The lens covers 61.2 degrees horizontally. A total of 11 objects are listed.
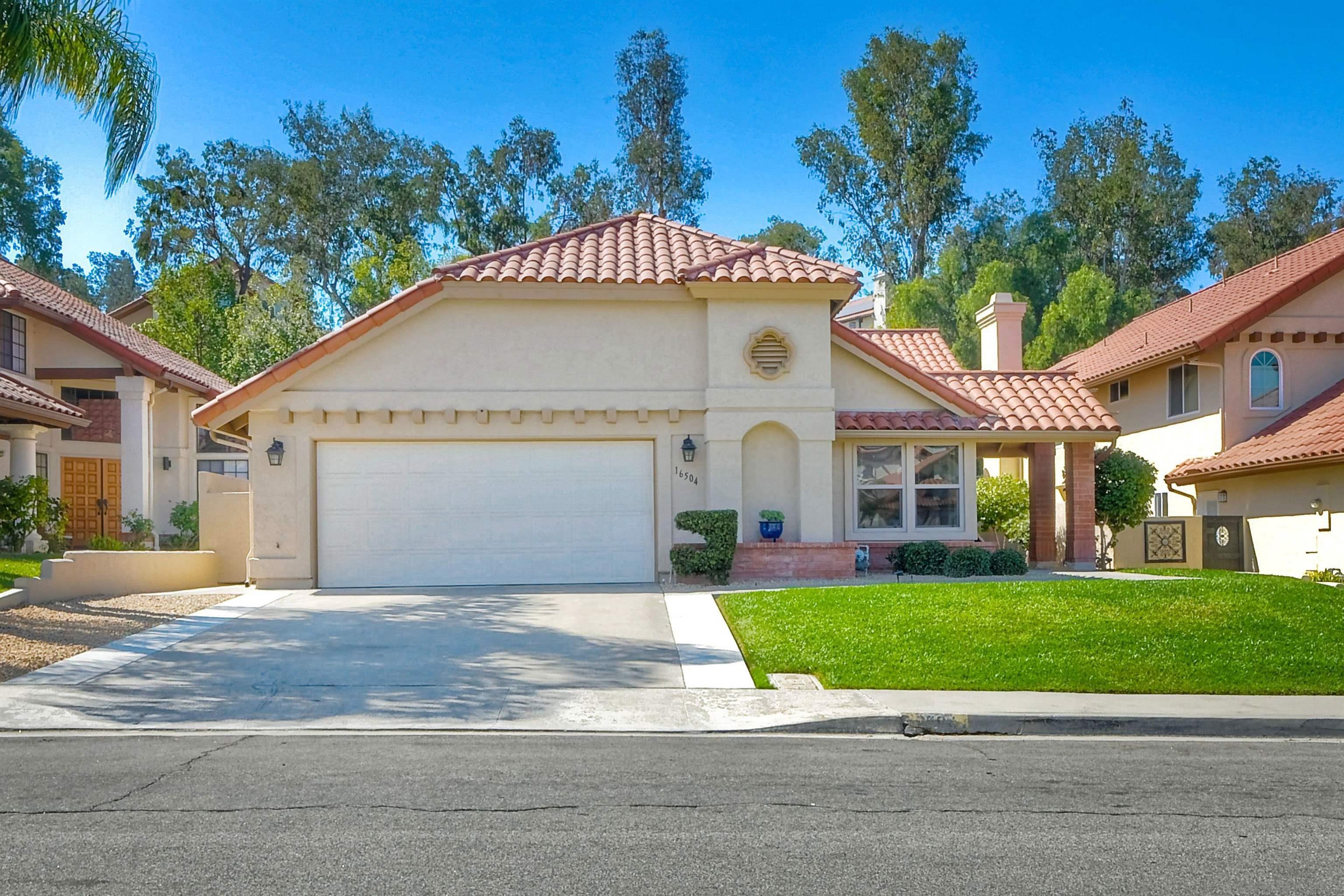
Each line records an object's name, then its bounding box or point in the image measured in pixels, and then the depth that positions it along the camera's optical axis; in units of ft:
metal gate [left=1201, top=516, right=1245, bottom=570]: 76.48
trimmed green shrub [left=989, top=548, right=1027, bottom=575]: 60.03
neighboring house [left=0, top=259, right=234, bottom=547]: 79.87
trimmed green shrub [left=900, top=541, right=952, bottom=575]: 60.18
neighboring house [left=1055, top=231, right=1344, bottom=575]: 69.62
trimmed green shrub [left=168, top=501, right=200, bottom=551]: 86.99
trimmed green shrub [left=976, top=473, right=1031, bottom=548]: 78.69
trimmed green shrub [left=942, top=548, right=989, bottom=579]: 59.52
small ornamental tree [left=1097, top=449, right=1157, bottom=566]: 71.51
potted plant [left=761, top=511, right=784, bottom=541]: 58.65
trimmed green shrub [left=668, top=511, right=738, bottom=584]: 56.29
